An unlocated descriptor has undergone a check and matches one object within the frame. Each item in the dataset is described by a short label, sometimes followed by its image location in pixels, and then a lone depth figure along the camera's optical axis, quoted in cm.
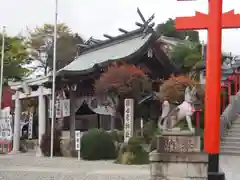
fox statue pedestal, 885
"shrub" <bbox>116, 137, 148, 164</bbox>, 1502
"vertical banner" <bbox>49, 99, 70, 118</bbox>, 2133
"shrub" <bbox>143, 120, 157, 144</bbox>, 1992
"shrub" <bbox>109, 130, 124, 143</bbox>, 1910
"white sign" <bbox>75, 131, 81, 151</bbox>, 1770
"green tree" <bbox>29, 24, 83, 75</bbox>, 3792
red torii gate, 910
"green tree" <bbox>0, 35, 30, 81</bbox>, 3106
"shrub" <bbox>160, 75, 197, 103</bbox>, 2033
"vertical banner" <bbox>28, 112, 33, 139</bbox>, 2538
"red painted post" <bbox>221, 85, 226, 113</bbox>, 2479
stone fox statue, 952
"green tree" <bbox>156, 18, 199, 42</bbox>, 4284
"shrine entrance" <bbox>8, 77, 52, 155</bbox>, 2183
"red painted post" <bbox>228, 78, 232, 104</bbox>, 2533
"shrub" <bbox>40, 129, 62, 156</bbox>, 2044
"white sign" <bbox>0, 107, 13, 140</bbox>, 2360
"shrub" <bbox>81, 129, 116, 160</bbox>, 1716
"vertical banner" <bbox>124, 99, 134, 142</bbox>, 1766
